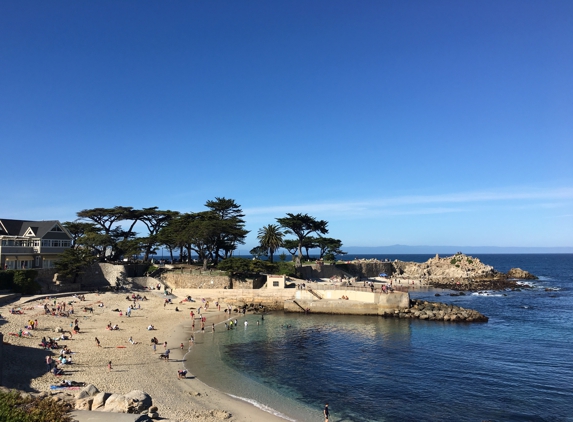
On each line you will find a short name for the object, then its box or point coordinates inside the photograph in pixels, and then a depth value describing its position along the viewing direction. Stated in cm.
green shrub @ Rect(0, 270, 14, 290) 4558
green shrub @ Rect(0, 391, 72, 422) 1414
